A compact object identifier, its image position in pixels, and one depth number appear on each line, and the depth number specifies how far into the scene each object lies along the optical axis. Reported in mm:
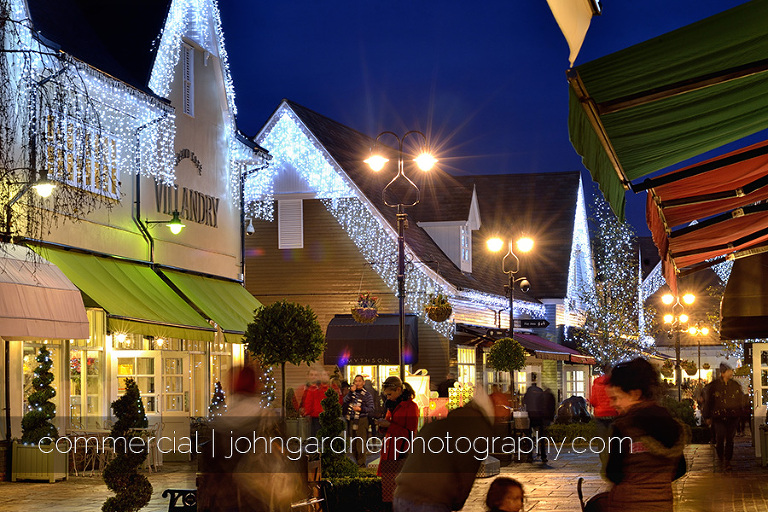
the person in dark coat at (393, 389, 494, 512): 7496
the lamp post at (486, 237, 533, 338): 30703
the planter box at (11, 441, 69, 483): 18594
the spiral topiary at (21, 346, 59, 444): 18594
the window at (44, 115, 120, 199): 19062
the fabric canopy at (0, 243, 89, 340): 16547
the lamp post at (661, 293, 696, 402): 35500
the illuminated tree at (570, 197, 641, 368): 54312
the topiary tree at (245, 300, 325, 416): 20422
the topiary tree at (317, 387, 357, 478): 15070
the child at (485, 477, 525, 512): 7477
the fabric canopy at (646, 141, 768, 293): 8484
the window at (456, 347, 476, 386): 35938
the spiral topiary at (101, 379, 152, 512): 12445
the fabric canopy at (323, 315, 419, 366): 33719
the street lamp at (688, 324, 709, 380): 49278
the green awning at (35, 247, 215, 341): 19094
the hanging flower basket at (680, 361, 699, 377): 50938
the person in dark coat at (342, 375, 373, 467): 23453
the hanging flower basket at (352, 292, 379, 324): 28703
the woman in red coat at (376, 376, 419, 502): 11805
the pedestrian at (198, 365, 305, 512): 8102
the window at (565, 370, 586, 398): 52262
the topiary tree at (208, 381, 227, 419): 24167
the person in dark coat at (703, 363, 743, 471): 21641
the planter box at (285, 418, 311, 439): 24391
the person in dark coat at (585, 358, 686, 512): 6668
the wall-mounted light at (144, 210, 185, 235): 22078
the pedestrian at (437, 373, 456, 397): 28342
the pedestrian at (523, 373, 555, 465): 26411
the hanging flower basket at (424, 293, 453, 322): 28422
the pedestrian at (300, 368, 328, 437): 24641
